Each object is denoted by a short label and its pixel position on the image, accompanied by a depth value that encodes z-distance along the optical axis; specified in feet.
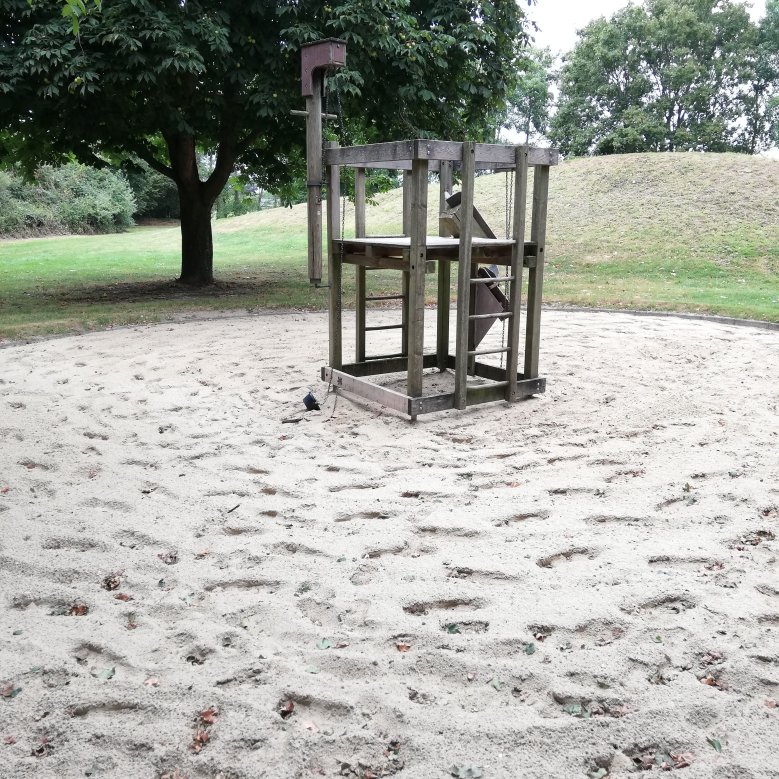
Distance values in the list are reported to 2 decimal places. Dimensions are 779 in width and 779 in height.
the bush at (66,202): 102.78
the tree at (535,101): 183.52
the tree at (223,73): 30.99
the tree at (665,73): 132.57
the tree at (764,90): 139.74
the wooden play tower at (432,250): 17.02
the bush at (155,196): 126.31
